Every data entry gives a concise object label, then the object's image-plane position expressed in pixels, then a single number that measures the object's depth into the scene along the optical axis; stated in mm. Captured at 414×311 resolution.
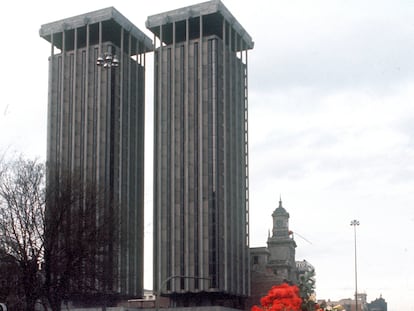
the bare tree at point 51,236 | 65250
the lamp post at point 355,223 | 185300
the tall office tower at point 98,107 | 182125
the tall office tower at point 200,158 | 169875
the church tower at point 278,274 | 196338
